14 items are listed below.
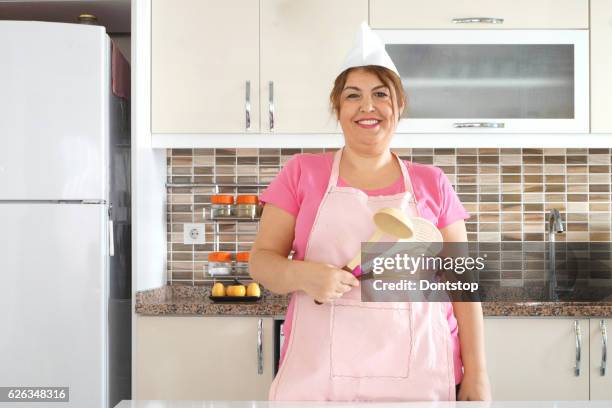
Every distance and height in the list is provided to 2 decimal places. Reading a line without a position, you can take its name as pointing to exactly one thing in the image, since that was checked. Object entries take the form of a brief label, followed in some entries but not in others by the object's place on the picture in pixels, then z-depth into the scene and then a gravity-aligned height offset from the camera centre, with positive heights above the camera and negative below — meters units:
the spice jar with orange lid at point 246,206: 2.90 +0.00
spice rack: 2.99 -0.08
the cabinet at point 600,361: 2.42 -0.52
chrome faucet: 2.78 -0.16
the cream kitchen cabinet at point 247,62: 2.69 +0.53
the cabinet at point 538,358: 2.43 -0.51
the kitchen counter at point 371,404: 1.08 -0.30
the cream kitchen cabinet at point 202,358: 2.48 -0.52
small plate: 2.64 -0.34
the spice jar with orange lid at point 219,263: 2.90 -0.23
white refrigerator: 2.40 -0.01
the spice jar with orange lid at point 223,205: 2.91 +0.00
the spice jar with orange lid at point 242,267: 2.93 -0.25
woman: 1.37 -0.12
